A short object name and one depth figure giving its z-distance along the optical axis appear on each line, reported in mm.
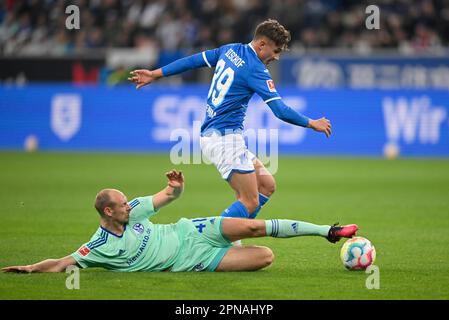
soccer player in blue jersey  17328
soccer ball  16453
